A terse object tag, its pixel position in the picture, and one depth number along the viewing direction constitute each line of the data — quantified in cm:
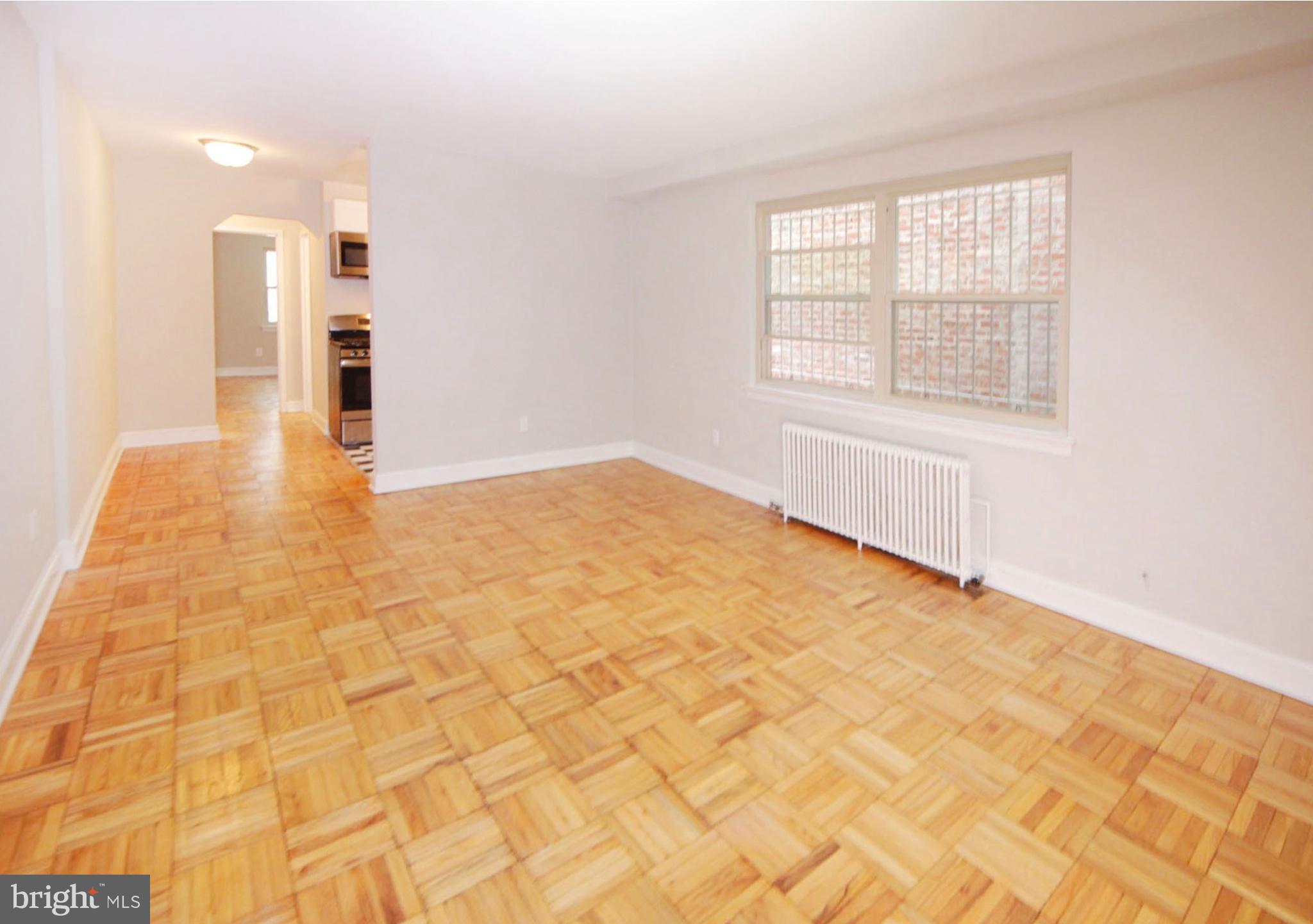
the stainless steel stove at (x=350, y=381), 660
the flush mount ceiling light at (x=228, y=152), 495
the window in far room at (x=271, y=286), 1271
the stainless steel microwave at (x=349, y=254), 646
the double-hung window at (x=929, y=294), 328
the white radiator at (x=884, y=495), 350
